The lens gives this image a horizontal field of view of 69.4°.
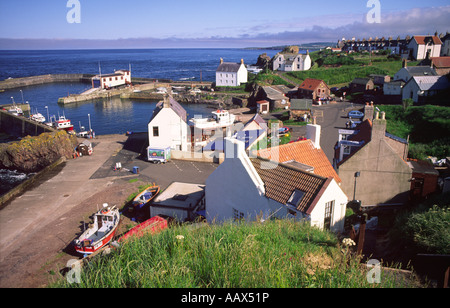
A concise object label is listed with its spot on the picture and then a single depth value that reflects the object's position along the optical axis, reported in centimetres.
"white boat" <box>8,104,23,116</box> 5925
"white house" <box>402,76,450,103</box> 5000
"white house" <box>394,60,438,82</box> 5733
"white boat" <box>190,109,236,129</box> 4159
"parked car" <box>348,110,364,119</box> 4650
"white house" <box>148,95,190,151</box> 3262
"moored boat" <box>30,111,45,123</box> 5453
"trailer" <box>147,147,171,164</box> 3102
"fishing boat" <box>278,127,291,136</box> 3946
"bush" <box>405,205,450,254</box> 1004
